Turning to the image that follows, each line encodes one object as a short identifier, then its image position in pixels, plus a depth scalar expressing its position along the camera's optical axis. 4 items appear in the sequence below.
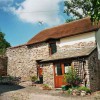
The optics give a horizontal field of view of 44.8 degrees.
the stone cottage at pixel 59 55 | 10.21
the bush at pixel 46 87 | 10.98
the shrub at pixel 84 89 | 9.28
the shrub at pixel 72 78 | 10.02
